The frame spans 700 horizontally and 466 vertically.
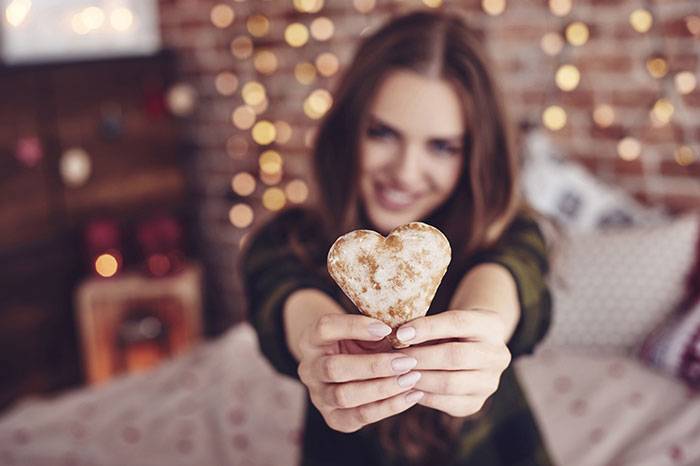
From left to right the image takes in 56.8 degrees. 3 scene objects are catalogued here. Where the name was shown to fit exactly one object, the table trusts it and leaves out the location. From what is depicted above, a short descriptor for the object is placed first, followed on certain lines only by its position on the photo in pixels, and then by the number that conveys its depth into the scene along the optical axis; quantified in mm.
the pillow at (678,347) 1692
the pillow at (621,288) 1896
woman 994
